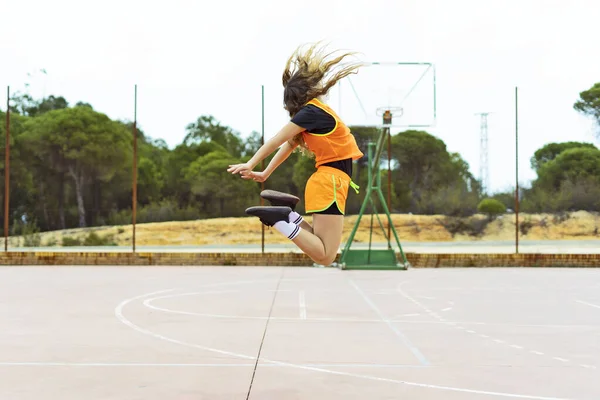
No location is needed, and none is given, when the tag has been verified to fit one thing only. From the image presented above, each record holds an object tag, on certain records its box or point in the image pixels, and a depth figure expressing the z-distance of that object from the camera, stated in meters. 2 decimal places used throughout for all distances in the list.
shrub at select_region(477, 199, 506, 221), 26.23
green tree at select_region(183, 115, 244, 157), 32.47
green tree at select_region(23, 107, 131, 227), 26.20
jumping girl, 3.98
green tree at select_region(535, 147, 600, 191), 25.70
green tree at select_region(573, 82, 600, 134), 25.17
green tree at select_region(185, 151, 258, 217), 24.23
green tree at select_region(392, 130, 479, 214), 27.30
